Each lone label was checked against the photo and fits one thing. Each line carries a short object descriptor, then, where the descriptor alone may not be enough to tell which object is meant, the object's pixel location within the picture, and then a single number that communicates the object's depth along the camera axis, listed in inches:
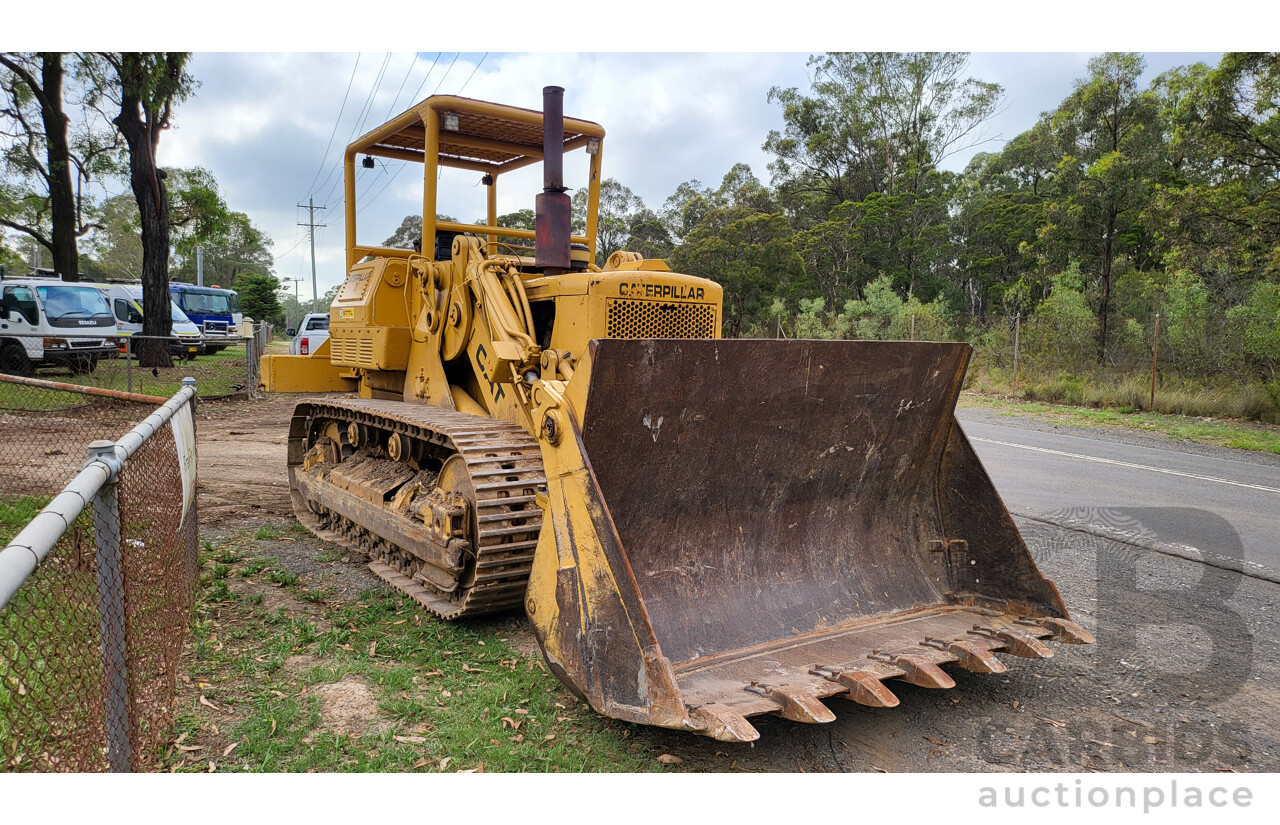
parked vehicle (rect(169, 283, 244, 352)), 1307.8
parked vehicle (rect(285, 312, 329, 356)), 762.8
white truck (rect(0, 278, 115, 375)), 688.4
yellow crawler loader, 125.6
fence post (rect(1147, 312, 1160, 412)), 598.5
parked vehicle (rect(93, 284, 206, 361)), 885.2
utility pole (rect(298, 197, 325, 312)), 2374.5
